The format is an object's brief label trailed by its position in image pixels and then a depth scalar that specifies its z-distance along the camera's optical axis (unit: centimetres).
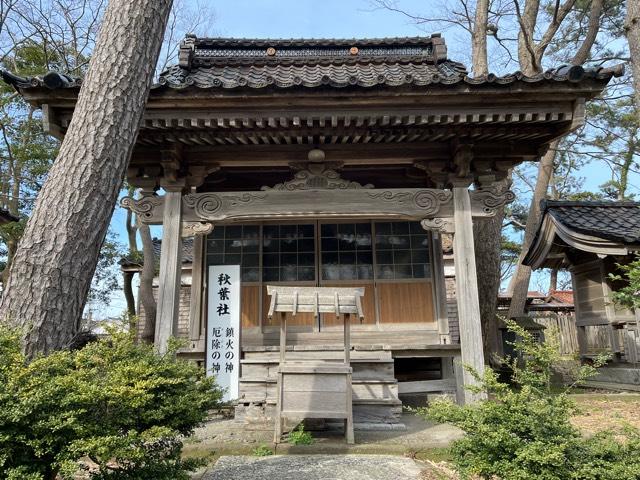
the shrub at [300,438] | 459
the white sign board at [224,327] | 637
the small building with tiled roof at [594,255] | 766
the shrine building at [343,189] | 488
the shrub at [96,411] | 238
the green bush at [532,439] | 242
